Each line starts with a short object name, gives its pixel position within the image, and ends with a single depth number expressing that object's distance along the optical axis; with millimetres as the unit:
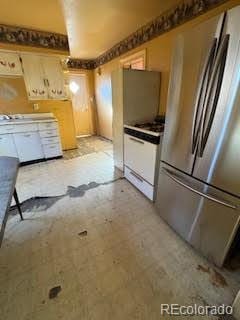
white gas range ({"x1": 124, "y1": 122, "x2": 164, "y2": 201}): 1898
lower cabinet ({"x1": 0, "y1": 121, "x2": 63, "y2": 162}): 3094
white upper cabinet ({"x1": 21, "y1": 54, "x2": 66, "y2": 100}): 3291
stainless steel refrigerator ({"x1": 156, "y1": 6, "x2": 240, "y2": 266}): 1004
